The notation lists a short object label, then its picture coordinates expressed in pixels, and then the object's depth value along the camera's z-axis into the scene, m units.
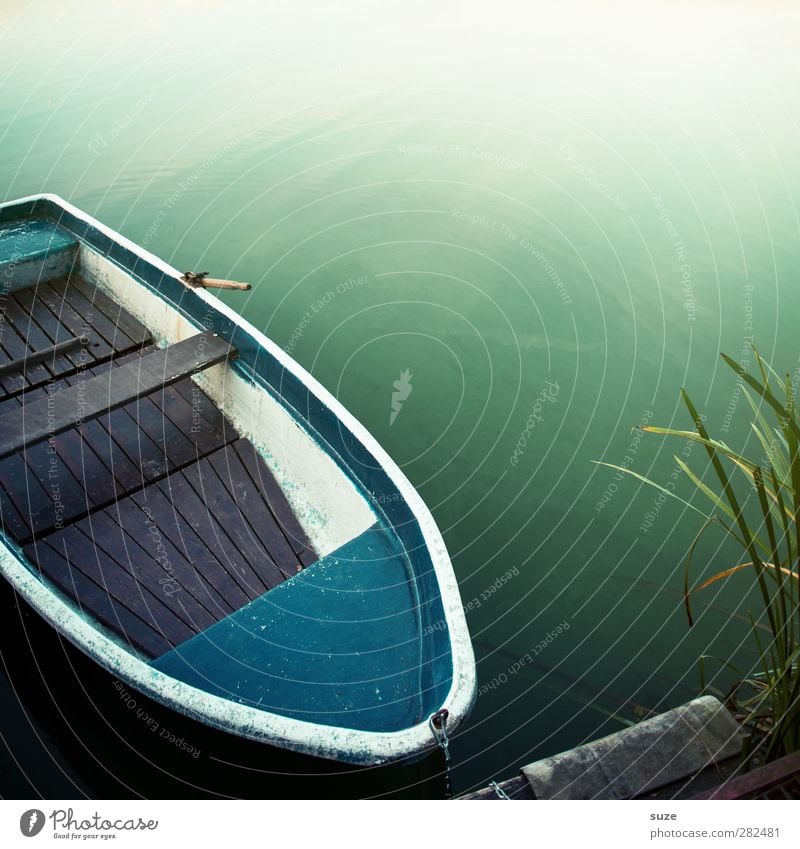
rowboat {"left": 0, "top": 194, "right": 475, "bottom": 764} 2.32
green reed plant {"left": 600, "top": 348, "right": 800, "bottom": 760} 1.75
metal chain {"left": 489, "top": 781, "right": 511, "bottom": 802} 1.86
